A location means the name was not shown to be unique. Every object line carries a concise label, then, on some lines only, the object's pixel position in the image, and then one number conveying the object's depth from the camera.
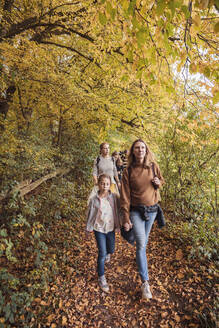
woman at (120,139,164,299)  2.92
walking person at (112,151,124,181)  7.28
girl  3.05
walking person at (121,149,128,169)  8.57
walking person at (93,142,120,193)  5.27
